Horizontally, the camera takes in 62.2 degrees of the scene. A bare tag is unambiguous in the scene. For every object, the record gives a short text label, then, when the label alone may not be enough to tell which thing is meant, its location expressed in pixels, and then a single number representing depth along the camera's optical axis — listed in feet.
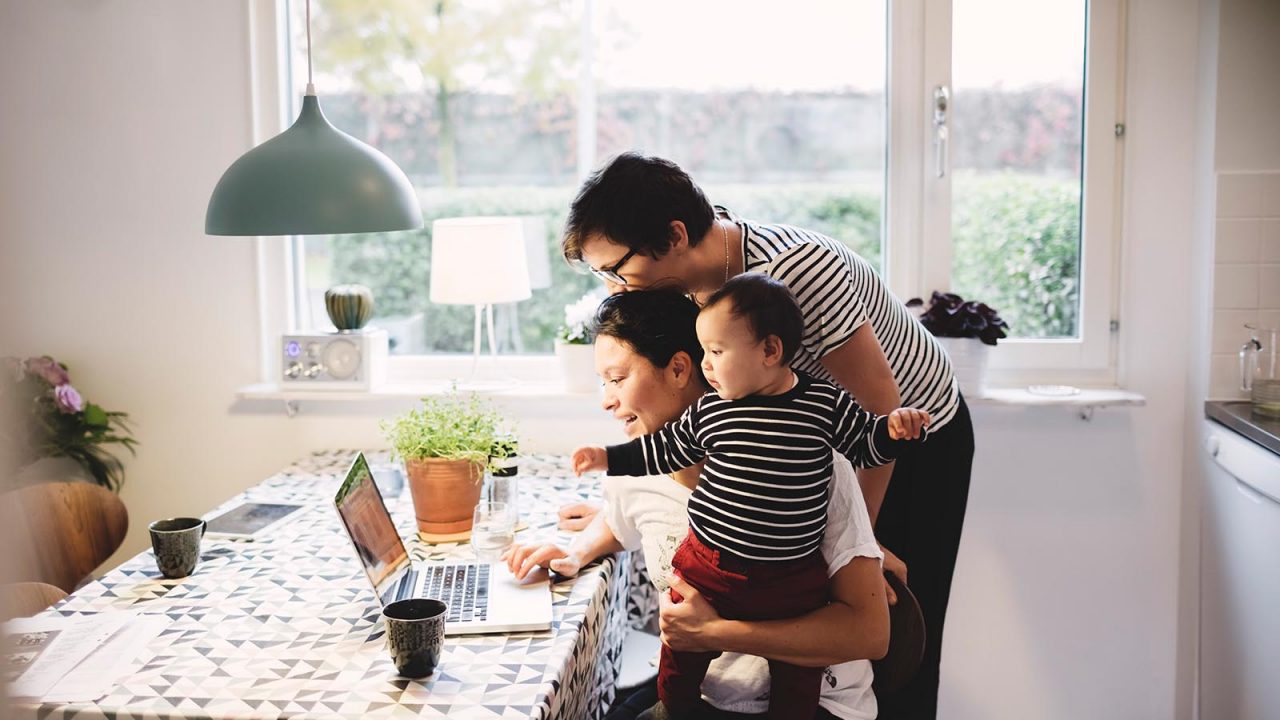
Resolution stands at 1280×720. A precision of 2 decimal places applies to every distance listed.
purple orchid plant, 9.02
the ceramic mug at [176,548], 5.98
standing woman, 5.17
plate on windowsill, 8.79
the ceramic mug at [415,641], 4.65
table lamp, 8.59
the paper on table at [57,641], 4.63
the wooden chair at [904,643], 5.26
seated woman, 4.80
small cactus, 9.03
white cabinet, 7.22
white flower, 8.98
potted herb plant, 6.68
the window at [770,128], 9.05
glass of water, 6.23
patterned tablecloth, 4.50
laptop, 5.34
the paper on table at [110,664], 4.55
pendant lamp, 5.82
